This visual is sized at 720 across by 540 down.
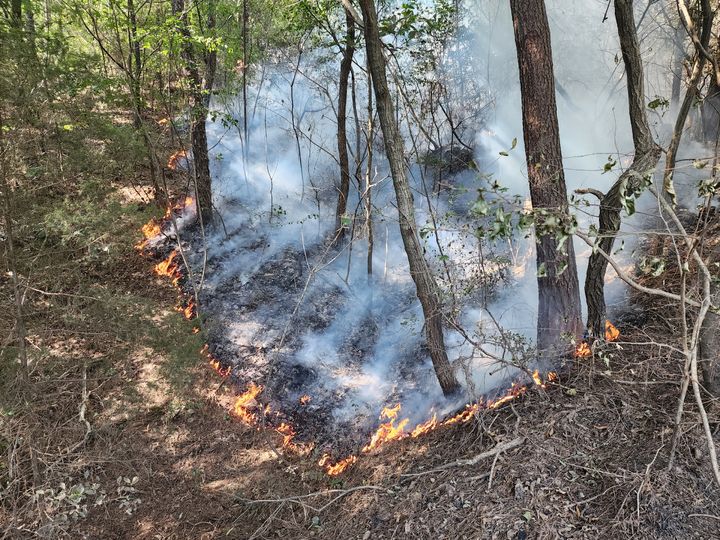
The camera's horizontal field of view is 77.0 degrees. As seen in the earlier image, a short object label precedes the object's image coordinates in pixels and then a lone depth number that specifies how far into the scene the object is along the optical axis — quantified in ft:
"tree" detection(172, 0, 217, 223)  29.91
